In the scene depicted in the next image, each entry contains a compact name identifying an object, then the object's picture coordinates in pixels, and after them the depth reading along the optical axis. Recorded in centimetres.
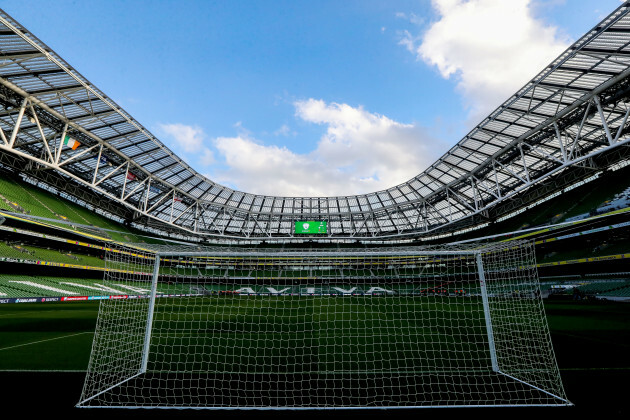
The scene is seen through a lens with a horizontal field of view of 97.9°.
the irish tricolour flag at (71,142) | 1736
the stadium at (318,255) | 399
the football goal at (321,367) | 366
